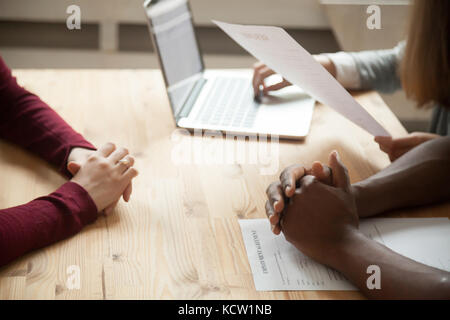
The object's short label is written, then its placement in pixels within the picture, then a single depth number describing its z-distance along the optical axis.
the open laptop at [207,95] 1.10
